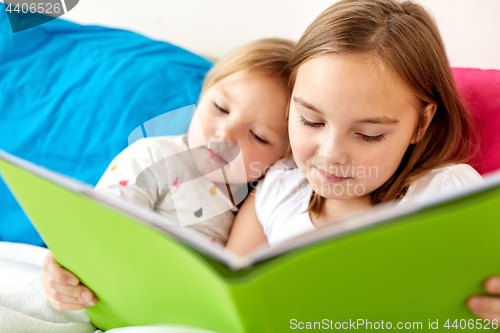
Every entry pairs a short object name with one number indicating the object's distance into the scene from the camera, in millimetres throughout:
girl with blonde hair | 954
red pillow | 846
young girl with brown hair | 681
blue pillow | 1201
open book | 396
